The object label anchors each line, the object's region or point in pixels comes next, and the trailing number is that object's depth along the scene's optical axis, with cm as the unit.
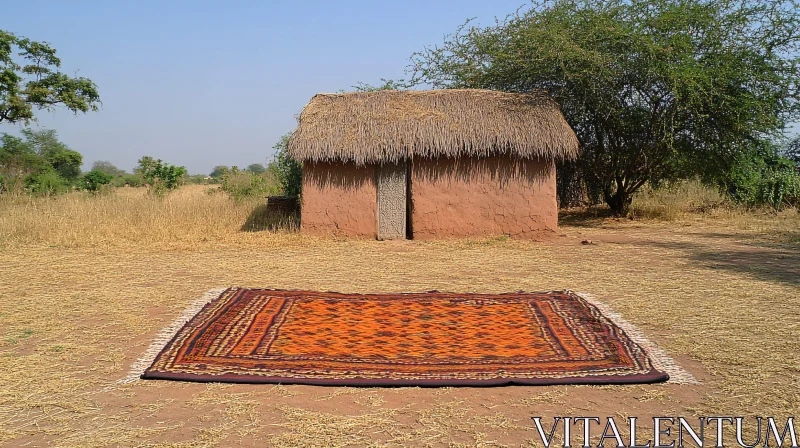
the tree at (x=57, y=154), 2139
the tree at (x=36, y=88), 1484
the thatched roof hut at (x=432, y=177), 1046
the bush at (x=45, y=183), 1607
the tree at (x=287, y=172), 1374
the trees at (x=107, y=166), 4547
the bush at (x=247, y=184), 1561
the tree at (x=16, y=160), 1672
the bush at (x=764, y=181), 1379
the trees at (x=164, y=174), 1846
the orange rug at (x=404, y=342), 392
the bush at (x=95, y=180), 1898
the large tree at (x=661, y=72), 1139
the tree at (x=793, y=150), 1576
